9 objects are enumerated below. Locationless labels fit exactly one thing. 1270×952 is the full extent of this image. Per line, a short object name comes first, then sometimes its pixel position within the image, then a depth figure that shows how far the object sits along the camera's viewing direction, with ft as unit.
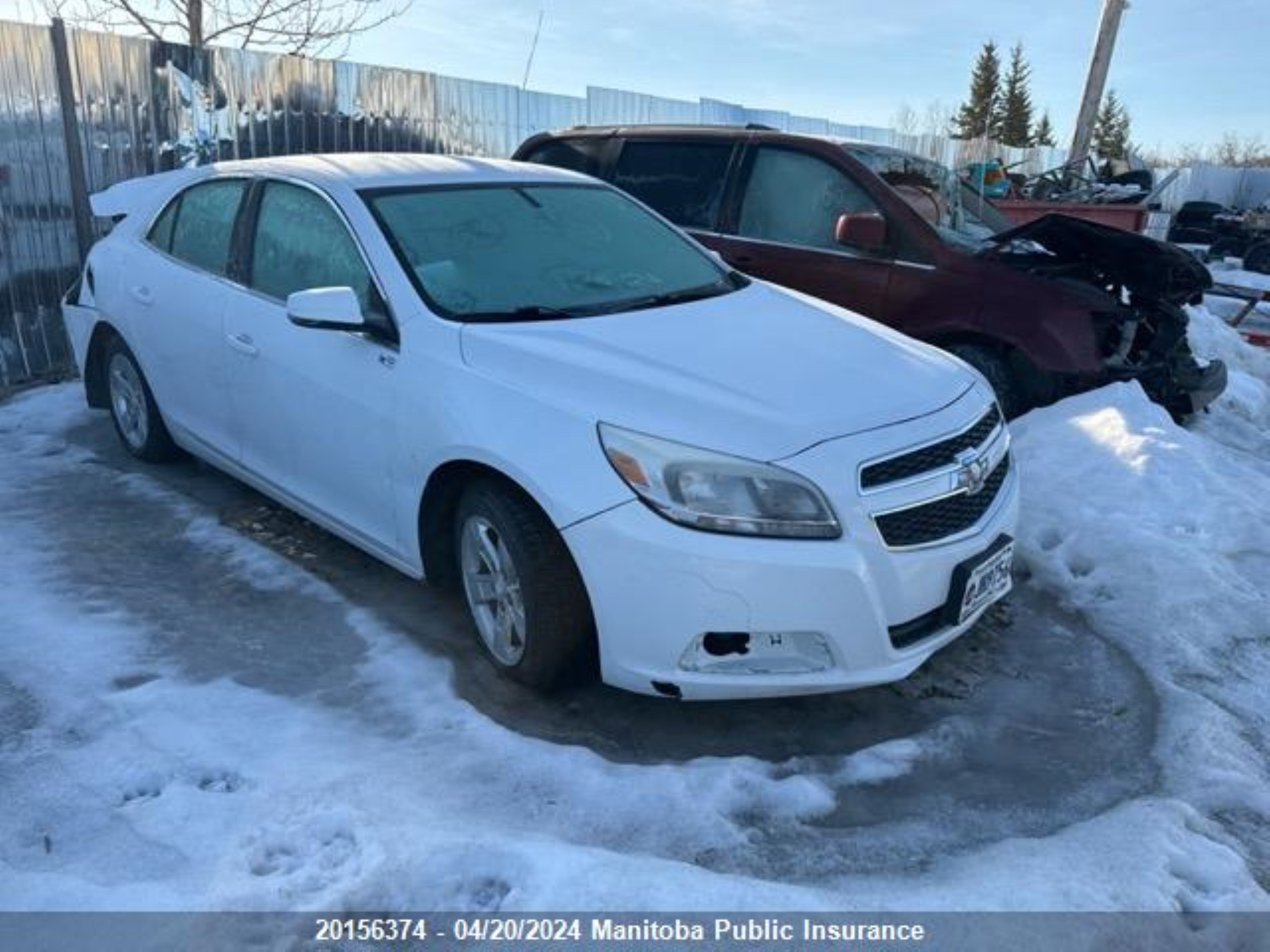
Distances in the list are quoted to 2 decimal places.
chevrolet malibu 9.03
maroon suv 17.74
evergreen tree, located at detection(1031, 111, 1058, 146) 198.08
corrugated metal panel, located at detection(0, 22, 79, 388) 21.99
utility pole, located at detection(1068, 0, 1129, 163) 50.44
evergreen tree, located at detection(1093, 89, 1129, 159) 198.08
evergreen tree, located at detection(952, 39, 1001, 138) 185.88
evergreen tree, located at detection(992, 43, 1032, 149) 190.90
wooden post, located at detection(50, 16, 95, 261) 22.61
